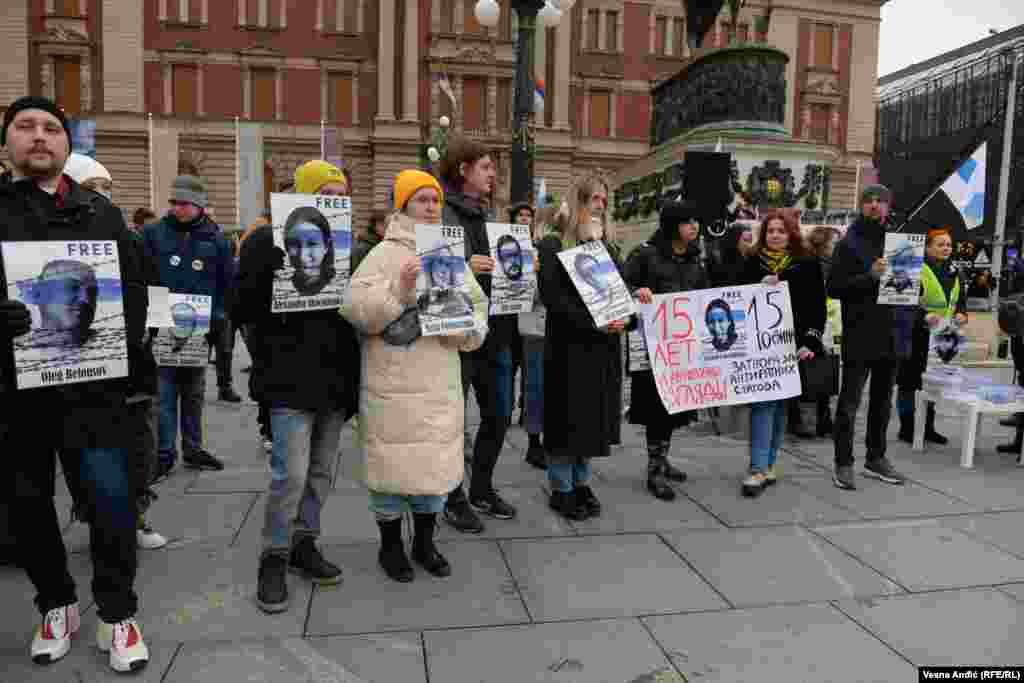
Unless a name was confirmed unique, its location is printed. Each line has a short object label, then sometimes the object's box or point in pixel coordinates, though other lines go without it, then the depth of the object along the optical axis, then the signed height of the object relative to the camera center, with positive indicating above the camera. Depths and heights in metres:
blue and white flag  7.57 +0.98
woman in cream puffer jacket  3.57 -0.50
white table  6.26 -0.98
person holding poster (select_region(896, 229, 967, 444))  6.79 -0.21
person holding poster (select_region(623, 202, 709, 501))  5.29 +0.02
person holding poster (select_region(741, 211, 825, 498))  5.51 -0.05
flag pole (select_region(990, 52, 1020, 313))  18.40 +2.45
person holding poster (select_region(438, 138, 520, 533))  4.27 -0.46
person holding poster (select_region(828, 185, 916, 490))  5.50 -0.25
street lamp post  10.01 +2.34
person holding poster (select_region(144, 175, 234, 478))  5.54 +0.08
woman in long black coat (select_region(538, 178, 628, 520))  4.65 -0.50
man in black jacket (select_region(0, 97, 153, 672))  2.83 -0.63
